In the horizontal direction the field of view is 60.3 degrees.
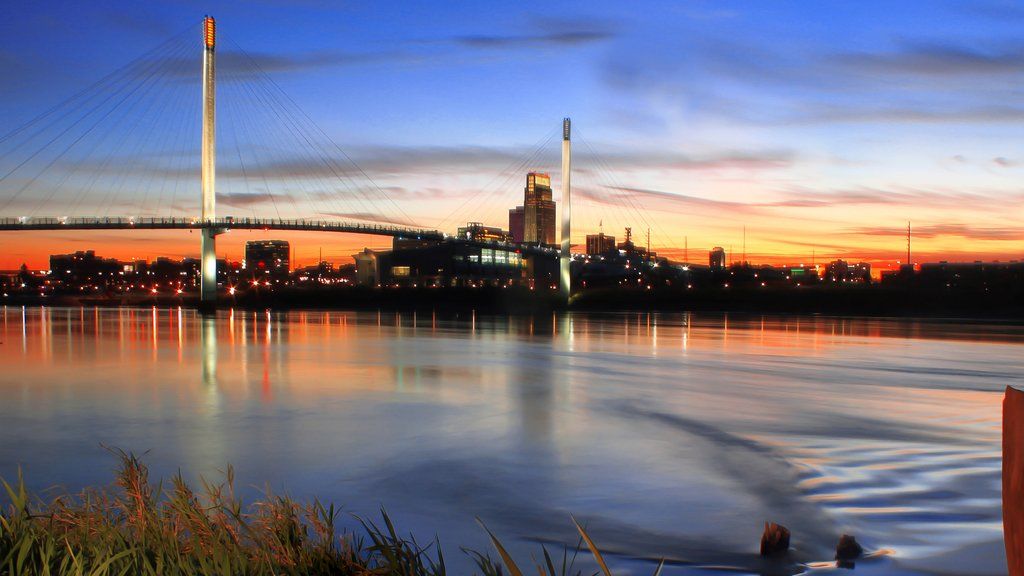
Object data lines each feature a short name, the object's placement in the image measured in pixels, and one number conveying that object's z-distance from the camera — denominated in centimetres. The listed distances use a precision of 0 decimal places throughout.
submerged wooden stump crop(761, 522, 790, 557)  668
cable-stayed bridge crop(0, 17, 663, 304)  7569
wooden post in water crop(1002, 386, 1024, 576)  233
